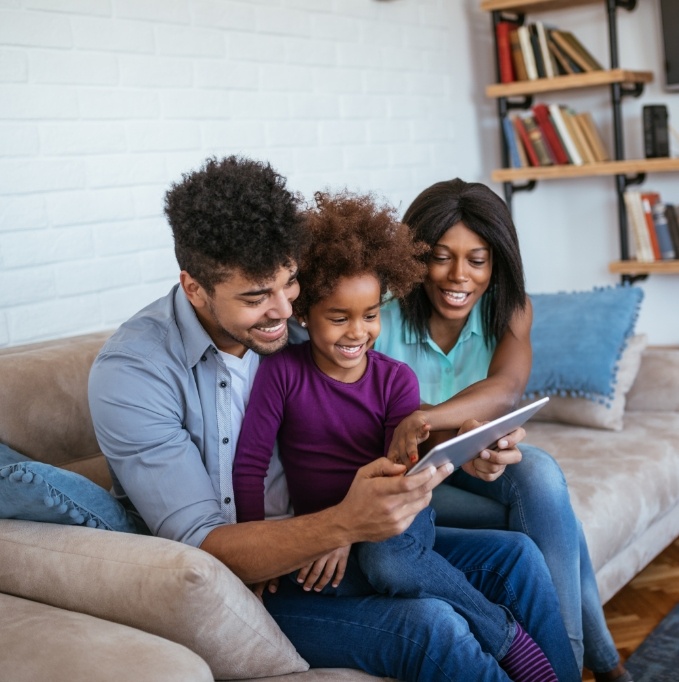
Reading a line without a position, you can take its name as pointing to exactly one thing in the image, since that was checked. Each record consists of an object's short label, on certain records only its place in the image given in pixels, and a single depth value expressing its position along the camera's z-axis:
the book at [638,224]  3.64
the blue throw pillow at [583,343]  2.65
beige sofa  1.25
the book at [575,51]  3.70
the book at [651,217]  3.63
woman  1.82
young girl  1.56
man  1.43
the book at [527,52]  3.78
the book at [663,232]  3.61
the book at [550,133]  3.77
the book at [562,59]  3.74
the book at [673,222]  3.58
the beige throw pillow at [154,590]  1.30
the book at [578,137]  3.73
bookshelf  3.59
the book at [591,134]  3.74
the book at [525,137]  3.85
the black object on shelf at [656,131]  3.55
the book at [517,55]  3.83
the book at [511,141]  3.87
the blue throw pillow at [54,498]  1.48
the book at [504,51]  3.82
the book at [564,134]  3.73
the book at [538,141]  3.82
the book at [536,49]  3.78
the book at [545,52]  3.76
